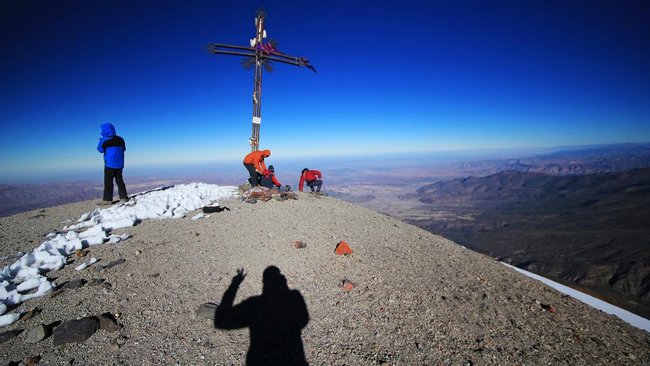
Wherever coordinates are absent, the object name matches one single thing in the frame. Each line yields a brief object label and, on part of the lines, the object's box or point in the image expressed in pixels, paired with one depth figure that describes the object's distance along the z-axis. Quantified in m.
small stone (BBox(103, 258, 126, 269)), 5.81
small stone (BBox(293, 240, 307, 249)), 7.37
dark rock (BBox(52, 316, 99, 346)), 3.70
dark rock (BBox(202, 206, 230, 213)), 9.86
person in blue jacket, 10.09
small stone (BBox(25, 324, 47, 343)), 3.69
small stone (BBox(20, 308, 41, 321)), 4.18
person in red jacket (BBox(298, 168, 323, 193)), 15.48
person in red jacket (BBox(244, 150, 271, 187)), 13.53
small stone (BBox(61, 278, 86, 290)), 4.98
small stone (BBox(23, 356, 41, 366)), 3.32
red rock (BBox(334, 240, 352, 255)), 7.30
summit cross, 14.43
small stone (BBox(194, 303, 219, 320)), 4.56
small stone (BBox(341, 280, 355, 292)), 5.72
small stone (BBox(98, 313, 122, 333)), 4.00
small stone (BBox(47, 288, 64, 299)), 4.71
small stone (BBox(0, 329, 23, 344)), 3.69
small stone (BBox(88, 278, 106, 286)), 5.11
